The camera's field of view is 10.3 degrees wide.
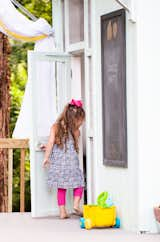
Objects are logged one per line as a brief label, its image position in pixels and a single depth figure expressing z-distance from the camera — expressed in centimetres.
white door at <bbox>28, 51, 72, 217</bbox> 962
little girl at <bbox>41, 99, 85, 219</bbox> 936
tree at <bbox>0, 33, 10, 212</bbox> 1216
